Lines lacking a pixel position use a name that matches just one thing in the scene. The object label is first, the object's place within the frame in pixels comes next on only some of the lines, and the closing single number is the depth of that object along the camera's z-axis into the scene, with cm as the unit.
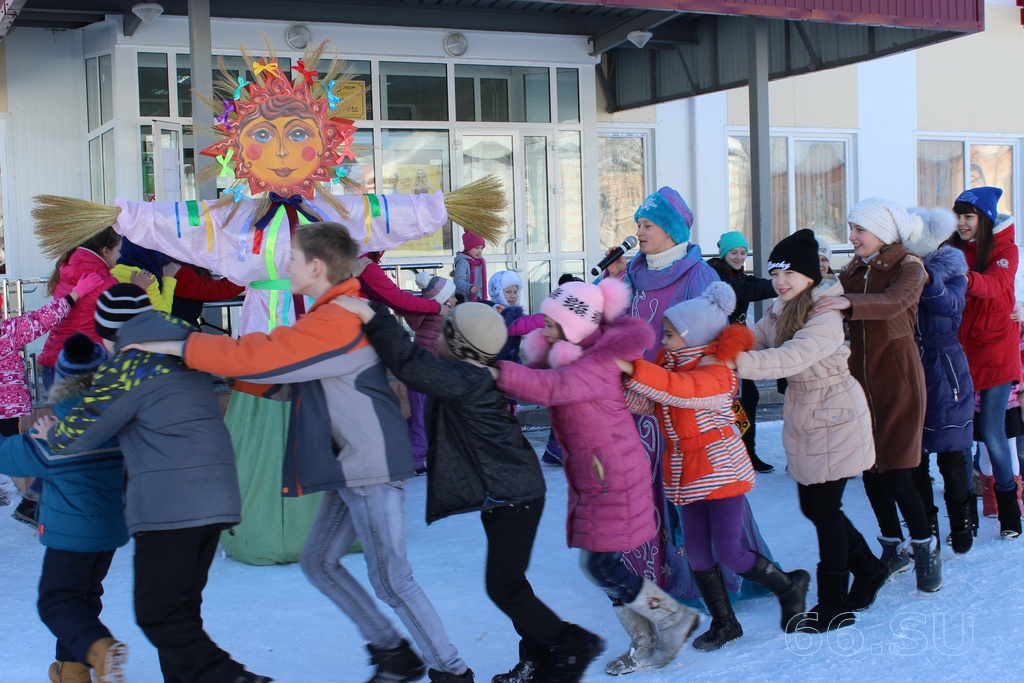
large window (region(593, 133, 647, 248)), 1177
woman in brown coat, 405
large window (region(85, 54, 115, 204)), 909
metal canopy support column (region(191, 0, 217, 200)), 695
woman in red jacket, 484
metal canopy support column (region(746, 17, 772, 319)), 916
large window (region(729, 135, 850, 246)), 1264
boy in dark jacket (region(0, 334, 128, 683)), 313
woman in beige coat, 371
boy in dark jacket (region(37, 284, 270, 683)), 290
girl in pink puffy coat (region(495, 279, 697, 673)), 331
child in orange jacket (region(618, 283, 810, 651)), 350
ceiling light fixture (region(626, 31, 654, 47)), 953
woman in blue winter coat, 446
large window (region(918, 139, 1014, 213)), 1337
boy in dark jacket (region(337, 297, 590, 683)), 316
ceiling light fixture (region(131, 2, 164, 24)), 820
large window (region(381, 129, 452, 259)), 1030
